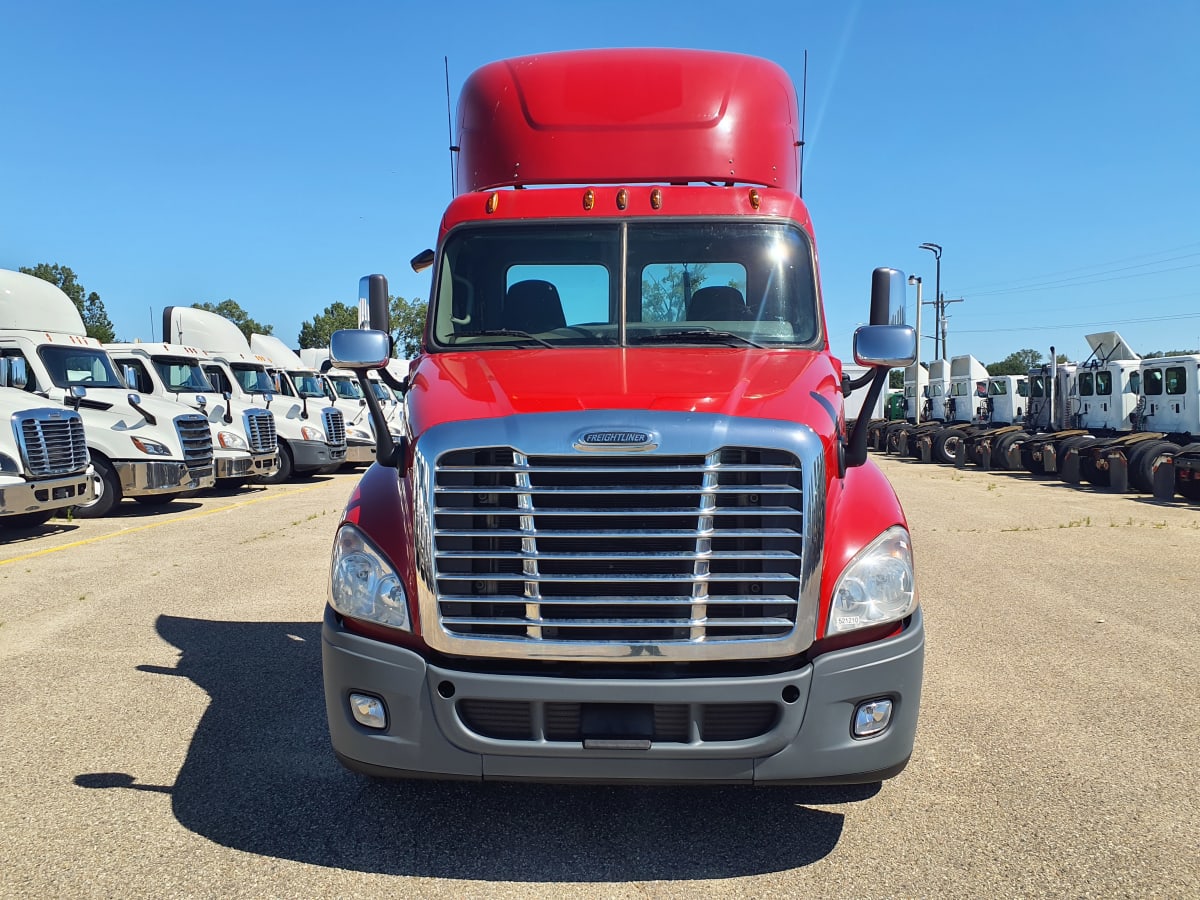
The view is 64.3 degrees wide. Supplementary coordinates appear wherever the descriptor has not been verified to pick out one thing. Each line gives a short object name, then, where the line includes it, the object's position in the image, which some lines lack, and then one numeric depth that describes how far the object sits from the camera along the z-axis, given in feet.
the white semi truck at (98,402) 40.91
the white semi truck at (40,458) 33.76
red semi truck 10.18
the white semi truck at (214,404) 50.47
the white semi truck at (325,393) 66.69
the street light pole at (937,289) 141.29
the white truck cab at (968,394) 100.07
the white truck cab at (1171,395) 60.39
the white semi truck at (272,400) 60.49
